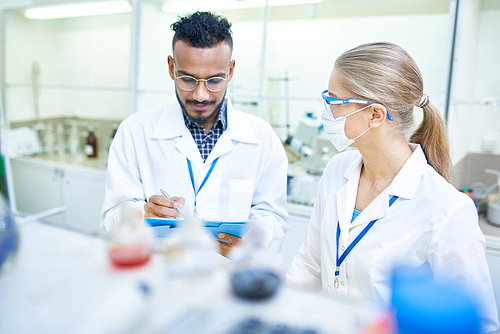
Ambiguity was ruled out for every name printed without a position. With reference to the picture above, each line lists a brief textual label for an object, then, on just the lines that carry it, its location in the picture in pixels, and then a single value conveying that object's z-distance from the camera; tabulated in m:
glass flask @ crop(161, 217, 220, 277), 0.54
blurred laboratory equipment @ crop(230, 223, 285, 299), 0.52
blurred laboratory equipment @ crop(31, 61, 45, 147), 3.78
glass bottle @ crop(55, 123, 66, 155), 3.77
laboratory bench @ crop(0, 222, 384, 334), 0.46
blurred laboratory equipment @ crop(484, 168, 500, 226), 2.14
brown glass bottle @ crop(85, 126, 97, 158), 3.55
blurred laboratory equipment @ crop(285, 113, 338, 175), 2.70
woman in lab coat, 1.03
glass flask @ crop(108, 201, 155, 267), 0.56
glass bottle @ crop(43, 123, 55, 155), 3.76
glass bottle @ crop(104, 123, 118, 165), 3.41
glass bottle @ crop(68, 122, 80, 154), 3.73
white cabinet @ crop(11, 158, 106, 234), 3.20
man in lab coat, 1.44
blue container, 0.37
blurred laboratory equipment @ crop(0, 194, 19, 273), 0.56
